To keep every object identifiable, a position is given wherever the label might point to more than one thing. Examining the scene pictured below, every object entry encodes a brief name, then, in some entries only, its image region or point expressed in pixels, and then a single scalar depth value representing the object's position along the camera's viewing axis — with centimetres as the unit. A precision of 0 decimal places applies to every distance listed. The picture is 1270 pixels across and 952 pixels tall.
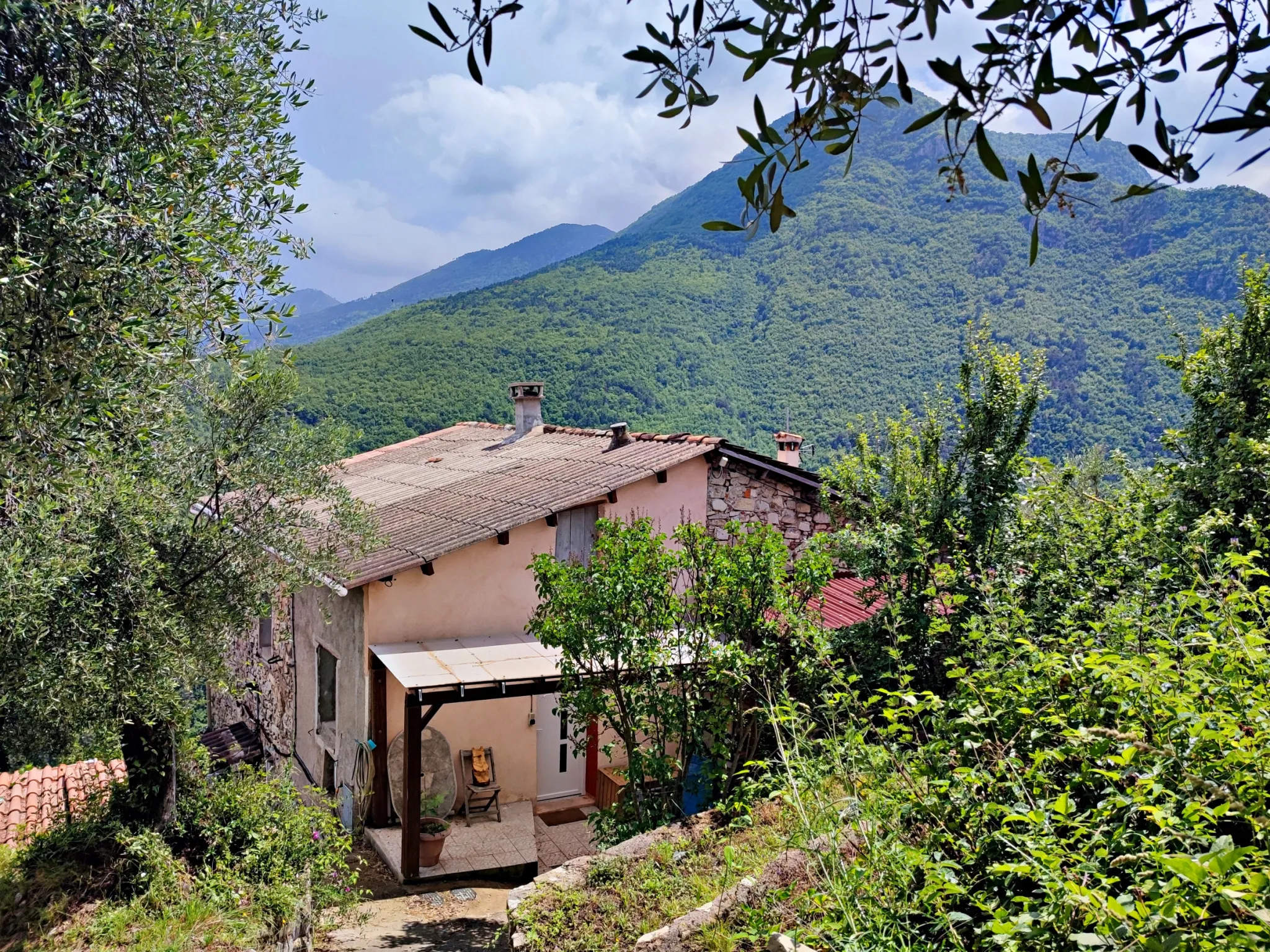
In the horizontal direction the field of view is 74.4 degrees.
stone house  1025
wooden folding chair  1126
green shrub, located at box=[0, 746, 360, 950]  608
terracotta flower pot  964
